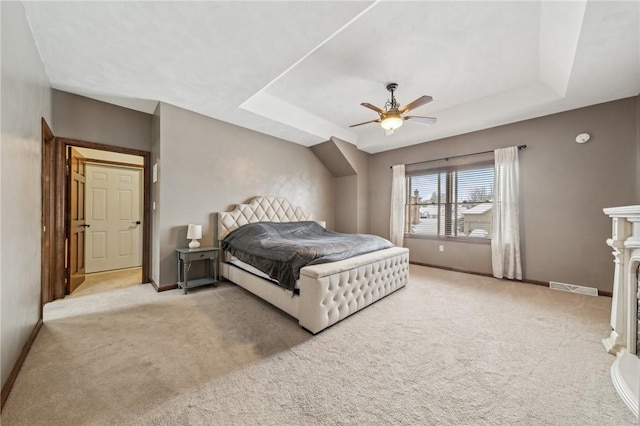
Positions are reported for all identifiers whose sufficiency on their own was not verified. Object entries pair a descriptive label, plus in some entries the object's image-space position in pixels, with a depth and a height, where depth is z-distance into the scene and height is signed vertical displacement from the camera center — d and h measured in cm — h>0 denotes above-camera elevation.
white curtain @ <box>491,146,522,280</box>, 404 -5
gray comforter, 251 -44
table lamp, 354 -32
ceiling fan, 298 +137
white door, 439 -13
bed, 224 -85
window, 455 +25
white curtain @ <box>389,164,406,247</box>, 555 +18
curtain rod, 404 +118
